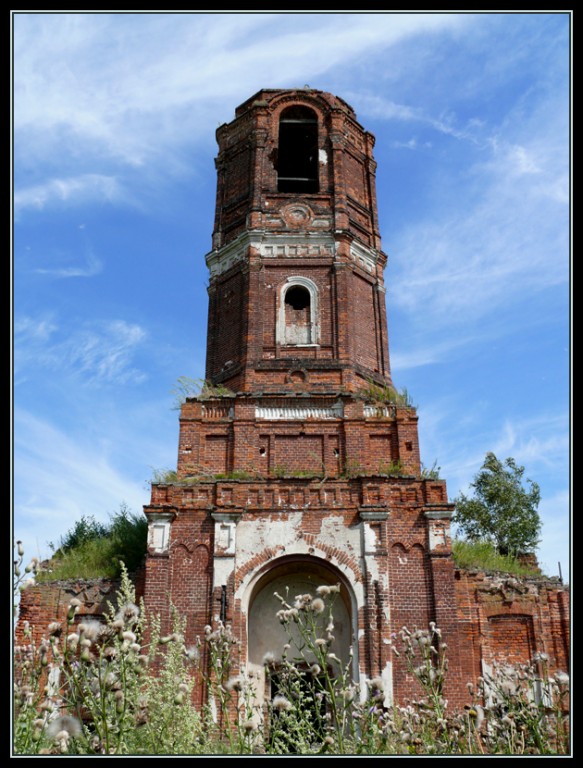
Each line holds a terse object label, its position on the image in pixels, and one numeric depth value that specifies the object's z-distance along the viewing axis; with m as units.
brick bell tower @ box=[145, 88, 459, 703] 14.09
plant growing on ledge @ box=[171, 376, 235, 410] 16.58
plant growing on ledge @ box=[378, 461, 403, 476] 15.65
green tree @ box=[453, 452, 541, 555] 28.02
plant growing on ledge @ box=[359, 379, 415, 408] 16.73
